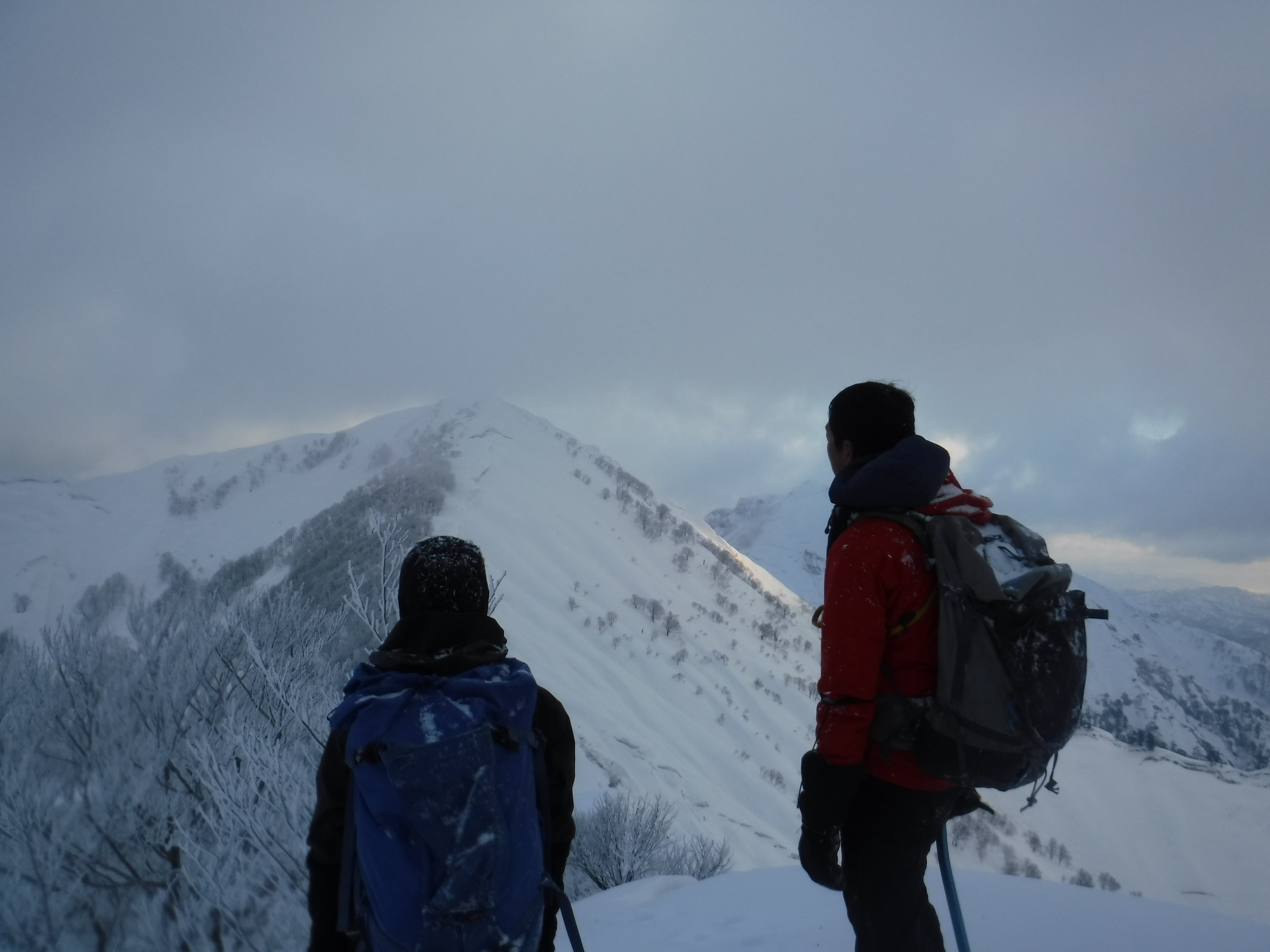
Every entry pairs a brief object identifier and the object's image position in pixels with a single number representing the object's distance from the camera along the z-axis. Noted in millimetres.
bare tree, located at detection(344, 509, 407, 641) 6723
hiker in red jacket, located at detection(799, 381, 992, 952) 1635
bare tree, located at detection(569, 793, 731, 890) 7977
